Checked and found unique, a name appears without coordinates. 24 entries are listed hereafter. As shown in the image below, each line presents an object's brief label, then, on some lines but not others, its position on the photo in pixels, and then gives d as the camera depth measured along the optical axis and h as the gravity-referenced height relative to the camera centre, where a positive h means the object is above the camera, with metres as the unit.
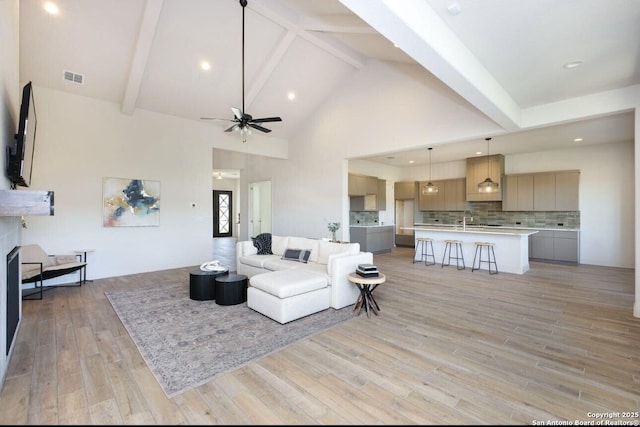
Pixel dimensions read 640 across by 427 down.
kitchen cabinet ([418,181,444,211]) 9.33 +0.36
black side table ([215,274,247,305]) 4.02 -1.12
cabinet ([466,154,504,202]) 7.80 +1.01
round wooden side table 3.66 -1.05
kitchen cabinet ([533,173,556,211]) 7.38 +0.48
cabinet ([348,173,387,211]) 8.52 +0.53
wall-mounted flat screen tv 2.33 +0.52
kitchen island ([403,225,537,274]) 6.12 -0.71
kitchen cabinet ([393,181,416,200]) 9.95 +0.70
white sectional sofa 3.51 -0.93
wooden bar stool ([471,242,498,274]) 6.34 -1.00
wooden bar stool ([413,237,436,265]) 7.42 -0.97
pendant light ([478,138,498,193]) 6.63 +0.56
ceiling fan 4.34 +1.34
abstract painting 5.79 +0.15
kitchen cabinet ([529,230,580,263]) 7.07 -0.87
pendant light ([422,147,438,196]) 7.80 +0.57
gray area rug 2.45 -1.33
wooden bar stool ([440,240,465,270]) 6.92 -1.01
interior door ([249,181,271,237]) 9.80 +0.10
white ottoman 3.46 -1.06
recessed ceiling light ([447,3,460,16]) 2.44 +1.71
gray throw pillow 5.09 -0.79
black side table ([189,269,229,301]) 4.25 -1.12
